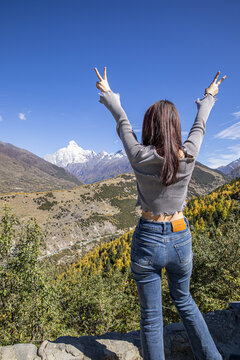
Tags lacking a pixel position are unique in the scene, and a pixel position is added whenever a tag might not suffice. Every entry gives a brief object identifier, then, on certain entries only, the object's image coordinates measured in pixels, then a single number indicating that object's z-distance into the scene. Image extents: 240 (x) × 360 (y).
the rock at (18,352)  3.47
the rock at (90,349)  3.61
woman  2.02
